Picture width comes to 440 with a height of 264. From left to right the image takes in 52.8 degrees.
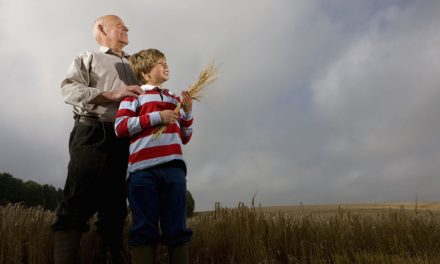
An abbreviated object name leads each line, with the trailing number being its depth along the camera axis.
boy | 2.83
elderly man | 3.27
